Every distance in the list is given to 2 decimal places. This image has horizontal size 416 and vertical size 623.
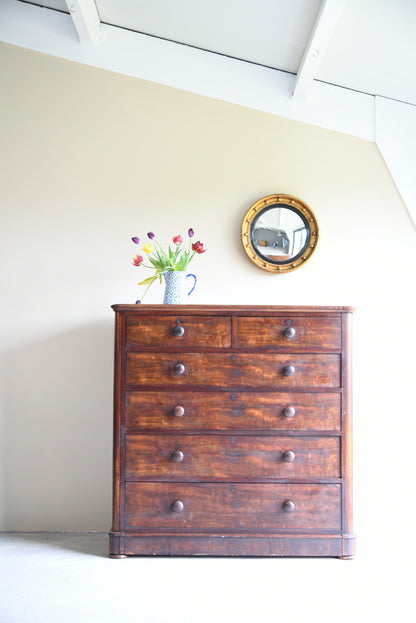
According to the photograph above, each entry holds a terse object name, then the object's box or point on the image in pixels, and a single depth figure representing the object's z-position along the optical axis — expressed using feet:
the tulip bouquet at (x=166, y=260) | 10.14
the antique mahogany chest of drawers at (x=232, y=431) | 9.22
